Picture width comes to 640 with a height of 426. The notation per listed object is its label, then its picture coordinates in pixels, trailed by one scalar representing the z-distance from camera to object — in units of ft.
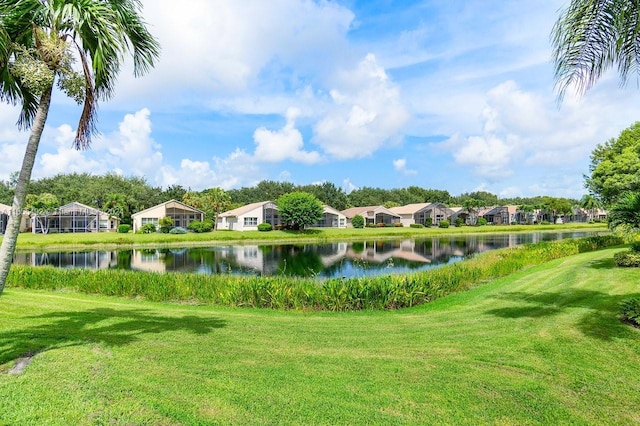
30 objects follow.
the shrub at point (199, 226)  186.39
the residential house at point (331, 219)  230.54
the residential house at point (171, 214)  189.47
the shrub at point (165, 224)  177.68
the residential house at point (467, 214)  274.36
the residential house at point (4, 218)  168.93
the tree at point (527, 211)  291.58
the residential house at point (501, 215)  292.61
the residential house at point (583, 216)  324.39
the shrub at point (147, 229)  177.17
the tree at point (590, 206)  227.61
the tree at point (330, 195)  299.38
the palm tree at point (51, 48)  16.79
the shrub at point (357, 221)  229.66
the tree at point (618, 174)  67.72
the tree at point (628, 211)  40.86
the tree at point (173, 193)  252.85
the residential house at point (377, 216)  252.21
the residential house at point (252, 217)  204.03
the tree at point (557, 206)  287.48
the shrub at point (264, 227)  194.59
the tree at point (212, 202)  222.07
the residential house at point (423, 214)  259.19
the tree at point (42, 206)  169.07
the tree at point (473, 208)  275.18
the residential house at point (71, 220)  179.52
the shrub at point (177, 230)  176.55
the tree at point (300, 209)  190.49
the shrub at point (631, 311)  22.86
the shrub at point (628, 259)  45.39
